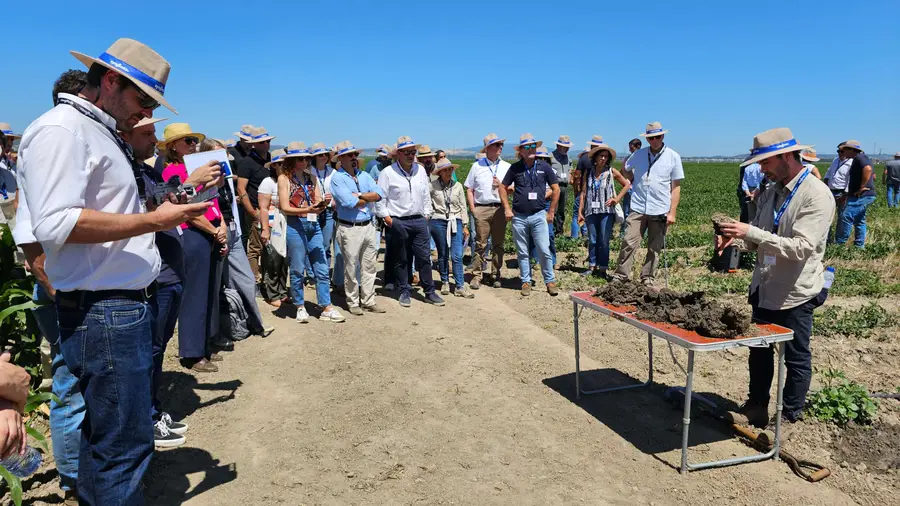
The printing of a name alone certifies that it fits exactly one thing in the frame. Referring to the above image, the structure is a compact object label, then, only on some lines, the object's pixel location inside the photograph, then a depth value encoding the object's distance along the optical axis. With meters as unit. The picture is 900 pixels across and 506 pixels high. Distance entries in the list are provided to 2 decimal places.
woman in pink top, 5.17
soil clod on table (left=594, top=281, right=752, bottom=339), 3.99
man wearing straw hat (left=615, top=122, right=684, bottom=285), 8.87
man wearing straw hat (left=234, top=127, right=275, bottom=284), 8.51
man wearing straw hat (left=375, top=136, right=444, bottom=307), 8.41
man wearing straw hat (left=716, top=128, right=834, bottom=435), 4.24
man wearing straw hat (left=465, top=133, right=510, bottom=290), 9.62
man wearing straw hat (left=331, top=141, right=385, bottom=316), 7.80
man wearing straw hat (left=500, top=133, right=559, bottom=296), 9.11
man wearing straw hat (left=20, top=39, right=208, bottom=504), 2.40
